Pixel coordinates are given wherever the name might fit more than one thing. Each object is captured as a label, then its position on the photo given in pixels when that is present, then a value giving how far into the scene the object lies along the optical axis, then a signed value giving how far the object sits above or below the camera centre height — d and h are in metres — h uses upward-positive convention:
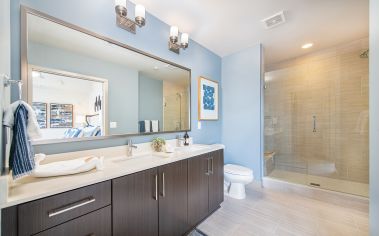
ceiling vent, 1.83 +1.23
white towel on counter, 0.86 -0.30
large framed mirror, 1.05 +0.31
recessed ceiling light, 2.55 +1.23
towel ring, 0.72 +0.18
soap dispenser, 2.09 -0.29
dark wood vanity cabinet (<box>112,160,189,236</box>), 0.99 -0.63
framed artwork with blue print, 2.44 +0.32
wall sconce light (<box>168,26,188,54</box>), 1.83 +0.96
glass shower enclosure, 2.54 -0.05
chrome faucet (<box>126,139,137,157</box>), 1.48 -0.29
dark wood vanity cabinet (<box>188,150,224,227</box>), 1.54 -0.76
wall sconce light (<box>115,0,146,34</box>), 1.36 +0.97
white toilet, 2.14 -0.89
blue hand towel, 0.70 -0.13
